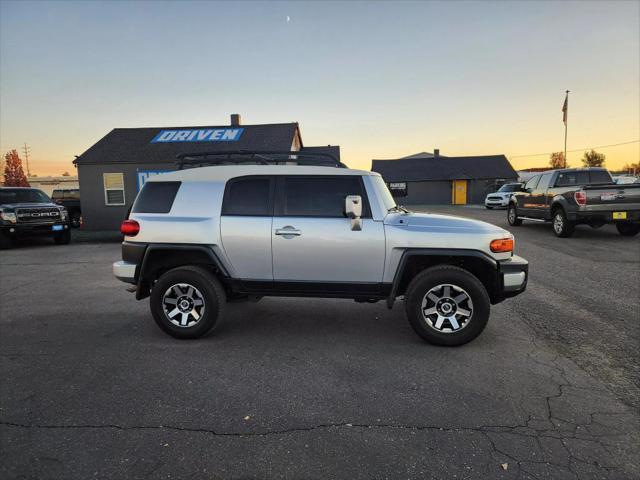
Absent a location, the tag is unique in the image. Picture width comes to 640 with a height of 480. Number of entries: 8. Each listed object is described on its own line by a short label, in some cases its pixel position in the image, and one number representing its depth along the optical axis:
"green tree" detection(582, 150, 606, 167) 84.06
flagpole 39.79
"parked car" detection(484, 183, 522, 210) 29.97
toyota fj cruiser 4.29
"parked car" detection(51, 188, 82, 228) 20.89
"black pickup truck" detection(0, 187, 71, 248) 12.63
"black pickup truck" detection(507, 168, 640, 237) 10.98
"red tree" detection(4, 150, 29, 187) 85.44
